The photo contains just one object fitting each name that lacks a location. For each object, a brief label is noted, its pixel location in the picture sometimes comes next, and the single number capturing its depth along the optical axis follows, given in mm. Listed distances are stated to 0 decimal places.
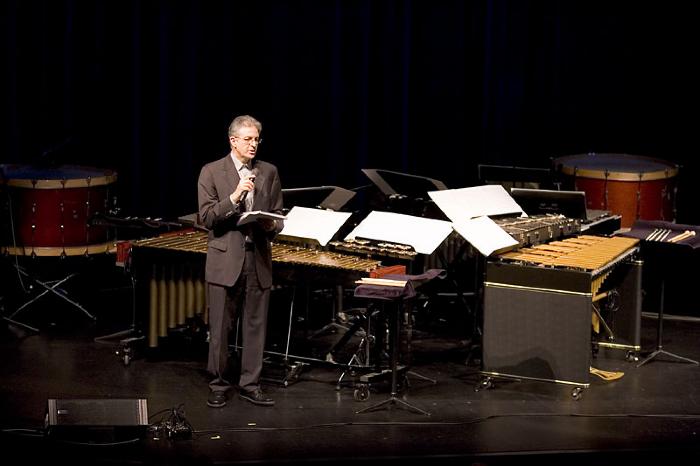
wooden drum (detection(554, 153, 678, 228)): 19125
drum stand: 18187
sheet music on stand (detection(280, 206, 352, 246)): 16031
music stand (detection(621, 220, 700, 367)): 16547
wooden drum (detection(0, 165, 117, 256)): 17875
